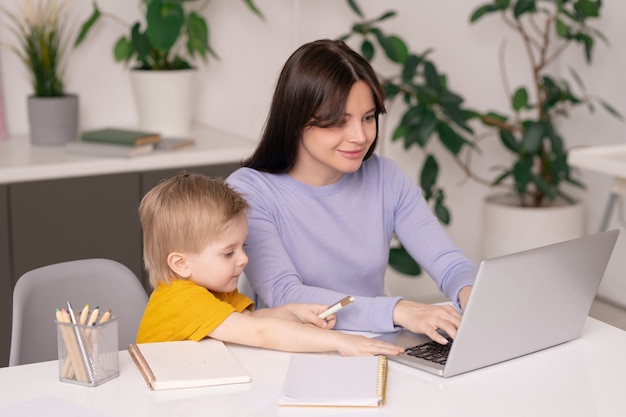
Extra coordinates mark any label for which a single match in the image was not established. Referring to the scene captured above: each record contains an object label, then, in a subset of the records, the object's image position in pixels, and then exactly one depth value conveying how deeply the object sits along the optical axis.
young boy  1.80
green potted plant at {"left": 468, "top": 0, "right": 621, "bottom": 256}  4.03
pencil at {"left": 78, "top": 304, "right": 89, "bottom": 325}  1.66
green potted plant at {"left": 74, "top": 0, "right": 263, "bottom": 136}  3.41
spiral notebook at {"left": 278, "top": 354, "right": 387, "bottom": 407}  1.56
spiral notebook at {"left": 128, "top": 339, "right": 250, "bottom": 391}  1.63
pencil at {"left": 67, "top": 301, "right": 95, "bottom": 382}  1.63
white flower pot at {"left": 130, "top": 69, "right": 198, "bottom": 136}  3.43
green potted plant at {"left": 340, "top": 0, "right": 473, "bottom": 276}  3.80
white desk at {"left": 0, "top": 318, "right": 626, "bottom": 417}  1.56
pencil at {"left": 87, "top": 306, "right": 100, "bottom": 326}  1.65
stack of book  3.18
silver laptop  1.62
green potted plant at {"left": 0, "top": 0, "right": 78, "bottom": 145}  3.30
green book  3.21
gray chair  2.07
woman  2.09
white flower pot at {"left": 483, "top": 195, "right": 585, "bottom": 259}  4.18
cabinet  3.01
